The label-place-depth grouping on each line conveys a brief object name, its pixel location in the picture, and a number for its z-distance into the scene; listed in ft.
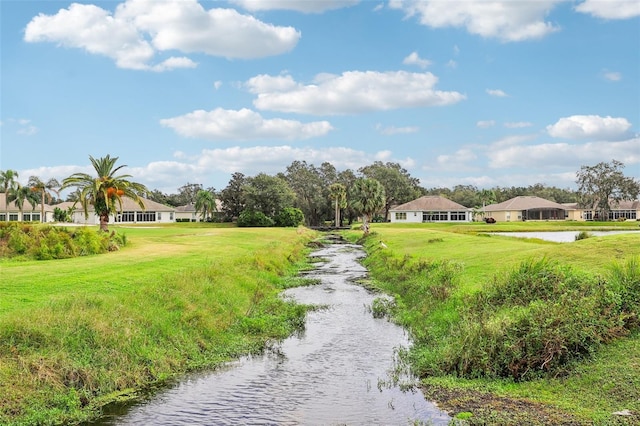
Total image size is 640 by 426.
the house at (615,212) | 470.51
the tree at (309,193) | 418.72
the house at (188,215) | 439.39
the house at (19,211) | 364.17
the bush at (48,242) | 110.22
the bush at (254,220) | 346.74
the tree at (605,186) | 417.28
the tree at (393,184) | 455.22
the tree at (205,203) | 414.88
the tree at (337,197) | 374.63
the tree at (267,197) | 353.10
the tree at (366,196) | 244.22
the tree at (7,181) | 362.33
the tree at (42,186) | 360.03
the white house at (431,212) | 409.49
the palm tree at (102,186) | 167.73
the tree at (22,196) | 353.51
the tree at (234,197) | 380.99
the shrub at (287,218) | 349.00
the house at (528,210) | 421.18
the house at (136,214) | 385.50
